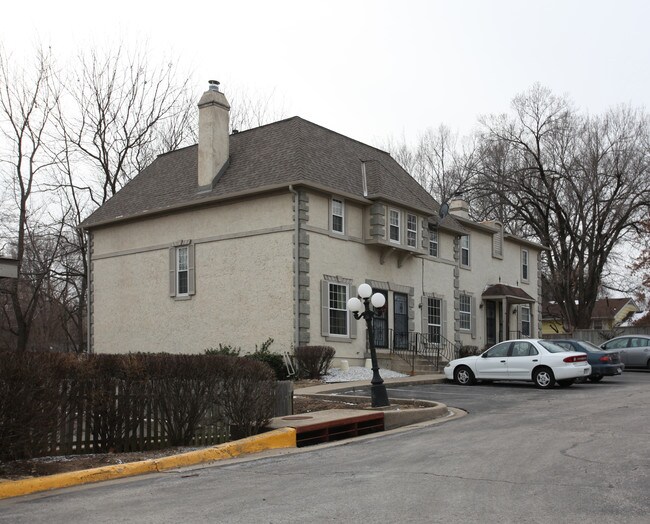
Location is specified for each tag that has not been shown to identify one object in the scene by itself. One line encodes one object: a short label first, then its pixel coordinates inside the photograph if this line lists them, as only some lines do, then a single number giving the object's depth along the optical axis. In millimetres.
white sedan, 21188
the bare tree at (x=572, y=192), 43844
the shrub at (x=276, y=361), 23250
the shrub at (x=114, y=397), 11008
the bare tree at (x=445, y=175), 49669
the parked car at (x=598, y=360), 23719
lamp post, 16141
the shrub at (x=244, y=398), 12656
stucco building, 24750
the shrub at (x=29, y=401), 9195
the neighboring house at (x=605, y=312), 69500
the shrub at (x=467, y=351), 31470
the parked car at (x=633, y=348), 29844
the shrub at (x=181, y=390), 11867
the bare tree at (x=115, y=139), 38719
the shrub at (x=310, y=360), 23391
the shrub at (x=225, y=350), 24239
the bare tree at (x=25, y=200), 35906
